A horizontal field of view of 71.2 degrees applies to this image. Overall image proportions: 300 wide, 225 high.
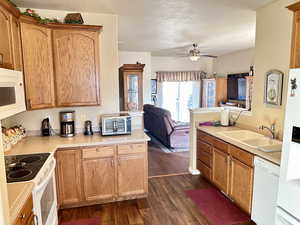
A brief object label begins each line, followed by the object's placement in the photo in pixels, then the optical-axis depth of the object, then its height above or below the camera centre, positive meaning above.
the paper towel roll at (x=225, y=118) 3.63 -0.51
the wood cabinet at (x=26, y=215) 1.32 -0.85
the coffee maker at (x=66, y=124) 3.02 -0.49
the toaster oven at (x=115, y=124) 3.02 -0.51
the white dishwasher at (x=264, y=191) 2.11 -1.09
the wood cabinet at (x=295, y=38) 1.67 +0.40
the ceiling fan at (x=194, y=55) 4.97 +0.81
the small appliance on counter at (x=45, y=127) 3.03 -0.54
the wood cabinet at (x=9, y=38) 2.02 +0.54
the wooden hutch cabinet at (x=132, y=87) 5.55 +0.06
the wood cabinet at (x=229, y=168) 2.50 -1.10
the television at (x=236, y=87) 6.53 +0.05
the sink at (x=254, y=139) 2.35 -0.68
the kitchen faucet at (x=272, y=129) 2.76 -0.54
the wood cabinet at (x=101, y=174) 2.72 -1.14
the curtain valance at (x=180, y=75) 7.76 +0.51
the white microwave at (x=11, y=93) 1.55 -0.03
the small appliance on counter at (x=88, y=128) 3.13 -0.59
